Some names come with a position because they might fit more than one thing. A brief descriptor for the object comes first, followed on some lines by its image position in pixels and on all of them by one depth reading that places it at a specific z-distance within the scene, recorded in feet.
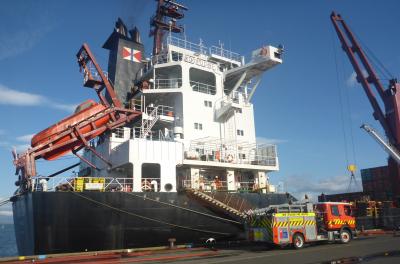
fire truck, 53.06
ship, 53.98
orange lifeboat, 63.98
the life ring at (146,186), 60.80
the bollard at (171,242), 56.25
